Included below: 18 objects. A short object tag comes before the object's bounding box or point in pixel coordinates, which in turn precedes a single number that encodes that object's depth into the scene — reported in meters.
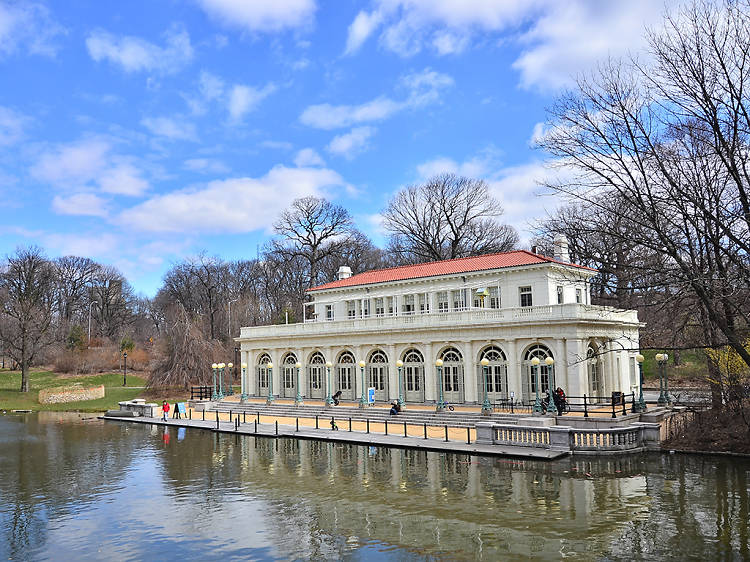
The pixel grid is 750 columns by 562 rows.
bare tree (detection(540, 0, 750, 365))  17.52
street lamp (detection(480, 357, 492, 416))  31.41
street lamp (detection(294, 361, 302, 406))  40.53
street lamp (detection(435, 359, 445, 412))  33.22
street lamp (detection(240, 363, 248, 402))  45.83
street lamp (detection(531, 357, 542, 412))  29.26
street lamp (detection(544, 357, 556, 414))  28.34
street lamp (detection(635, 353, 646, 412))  28.76
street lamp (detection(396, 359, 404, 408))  35.52
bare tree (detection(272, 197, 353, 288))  68.81
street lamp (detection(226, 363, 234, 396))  51.91
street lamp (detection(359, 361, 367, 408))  37.34
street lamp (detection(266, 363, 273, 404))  42.57
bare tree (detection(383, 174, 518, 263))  64.13
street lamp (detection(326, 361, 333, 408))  38.94
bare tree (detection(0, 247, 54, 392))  59.44
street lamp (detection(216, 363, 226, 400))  45.98
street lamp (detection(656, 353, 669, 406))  30.98
